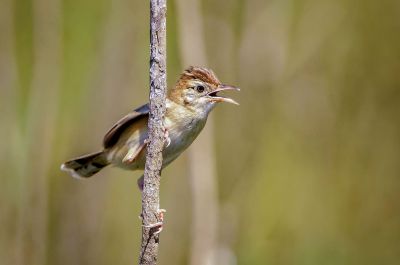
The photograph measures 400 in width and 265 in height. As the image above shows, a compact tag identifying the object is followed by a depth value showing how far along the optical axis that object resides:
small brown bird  7.63
